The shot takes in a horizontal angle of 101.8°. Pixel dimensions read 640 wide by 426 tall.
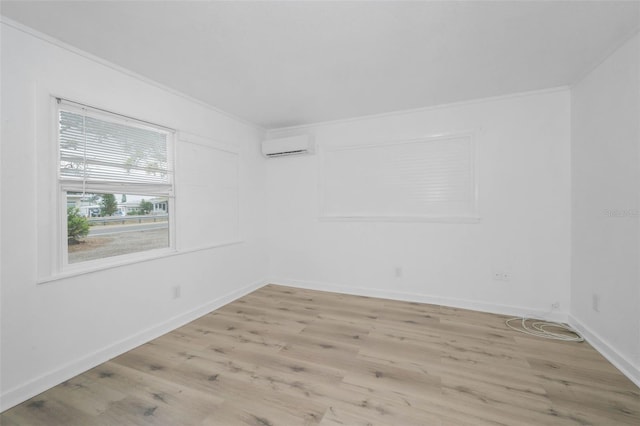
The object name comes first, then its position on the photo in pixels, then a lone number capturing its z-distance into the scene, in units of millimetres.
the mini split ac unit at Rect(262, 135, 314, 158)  3701
